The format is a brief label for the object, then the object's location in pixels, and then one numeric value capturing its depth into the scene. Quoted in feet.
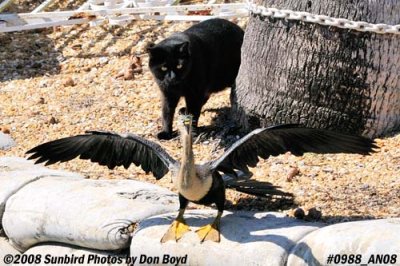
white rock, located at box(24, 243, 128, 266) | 21.29
